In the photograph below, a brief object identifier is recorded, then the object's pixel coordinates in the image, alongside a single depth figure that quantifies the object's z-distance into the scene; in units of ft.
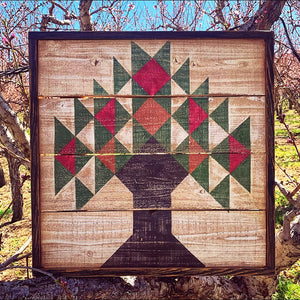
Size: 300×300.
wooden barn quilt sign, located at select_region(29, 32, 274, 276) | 4.33
